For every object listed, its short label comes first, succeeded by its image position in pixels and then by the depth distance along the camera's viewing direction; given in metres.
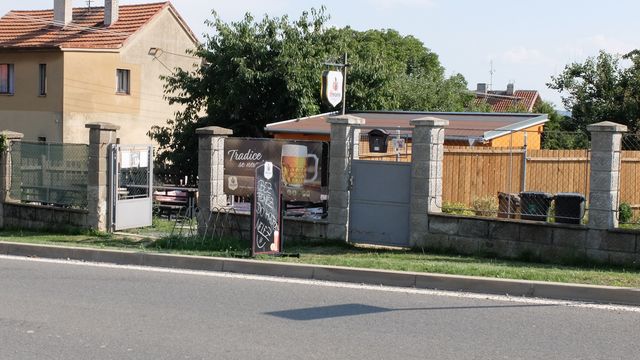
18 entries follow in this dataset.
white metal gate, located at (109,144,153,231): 17.75
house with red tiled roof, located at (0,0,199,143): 38.25
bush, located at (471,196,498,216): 17.83
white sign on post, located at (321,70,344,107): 25.73
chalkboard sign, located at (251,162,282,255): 13.38
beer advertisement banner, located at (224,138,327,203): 15.61
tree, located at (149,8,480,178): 28.34
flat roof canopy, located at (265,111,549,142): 22.95
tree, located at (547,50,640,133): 30.89
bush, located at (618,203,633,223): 17.08
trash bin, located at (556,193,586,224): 13.53
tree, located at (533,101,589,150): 28.69
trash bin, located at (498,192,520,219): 14.84
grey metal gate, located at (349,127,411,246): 14.81
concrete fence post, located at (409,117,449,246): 14.38
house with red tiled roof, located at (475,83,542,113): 74.02
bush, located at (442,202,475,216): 16.03
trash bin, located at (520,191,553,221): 14.30
